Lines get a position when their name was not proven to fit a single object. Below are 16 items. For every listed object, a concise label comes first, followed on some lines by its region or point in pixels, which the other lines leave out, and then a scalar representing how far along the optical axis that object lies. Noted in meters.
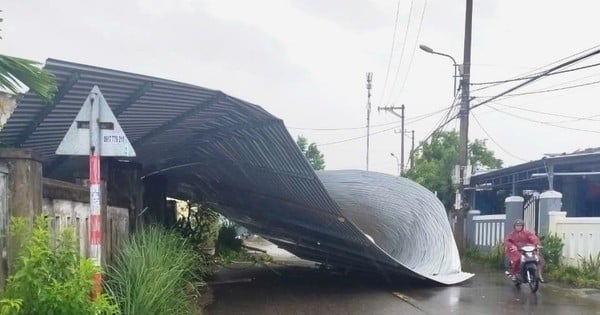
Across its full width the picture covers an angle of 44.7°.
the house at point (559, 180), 20.02
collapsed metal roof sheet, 8.49
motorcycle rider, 14.80
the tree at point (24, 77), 5.73
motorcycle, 14.05
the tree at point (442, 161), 31.61
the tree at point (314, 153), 50.89
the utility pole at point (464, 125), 23.98
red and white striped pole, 6.09
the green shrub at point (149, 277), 7.62
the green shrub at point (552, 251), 16.75
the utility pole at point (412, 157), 45.00
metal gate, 19.07
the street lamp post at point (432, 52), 24.94
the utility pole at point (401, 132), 51.03
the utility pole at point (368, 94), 54.88
